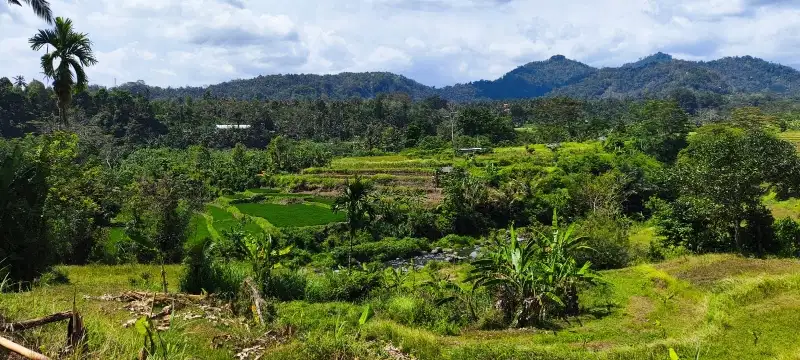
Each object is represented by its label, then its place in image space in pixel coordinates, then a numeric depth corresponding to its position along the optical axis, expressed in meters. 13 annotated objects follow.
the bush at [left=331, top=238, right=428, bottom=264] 34.62
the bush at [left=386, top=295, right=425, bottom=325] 14.69
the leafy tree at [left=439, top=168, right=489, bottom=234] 43.09
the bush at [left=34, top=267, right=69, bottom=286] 13.88
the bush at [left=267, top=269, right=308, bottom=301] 15.76
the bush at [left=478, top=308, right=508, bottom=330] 14.91
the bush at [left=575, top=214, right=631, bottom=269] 25.06
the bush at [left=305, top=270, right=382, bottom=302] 16.77
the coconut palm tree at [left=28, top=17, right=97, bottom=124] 22.83
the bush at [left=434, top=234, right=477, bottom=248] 40.06
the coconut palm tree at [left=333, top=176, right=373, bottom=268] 27.53
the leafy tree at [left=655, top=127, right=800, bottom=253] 21.20
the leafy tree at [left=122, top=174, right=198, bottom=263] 21.16
